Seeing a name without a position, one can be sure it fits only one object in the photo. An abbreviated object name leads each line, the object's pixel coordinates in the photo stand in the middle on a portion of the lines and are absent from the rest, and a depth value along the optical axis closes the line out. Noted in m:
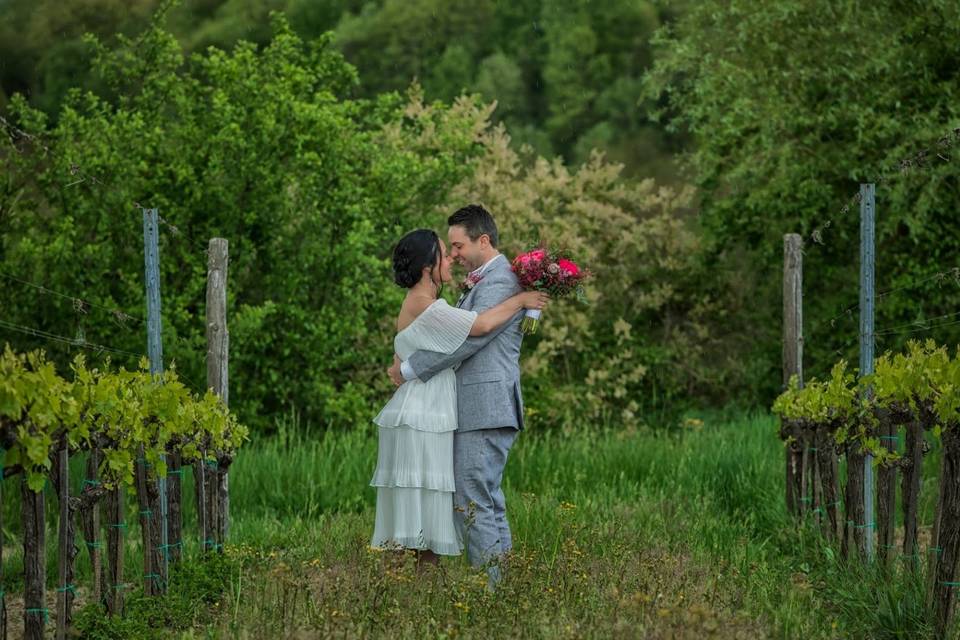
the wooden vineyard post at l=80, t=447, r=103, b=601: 10.80
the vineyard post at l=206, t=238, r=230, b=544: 17.19
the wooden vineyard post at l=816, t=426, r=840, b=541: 14.93
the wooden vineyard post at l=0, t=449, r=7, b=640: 9.49
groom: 12.39
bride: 12.26
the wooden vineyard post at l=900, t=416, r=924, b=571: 12.17
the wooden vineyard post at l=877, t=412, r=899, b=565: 12.85
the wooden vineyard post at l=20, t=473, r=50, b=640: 9.56
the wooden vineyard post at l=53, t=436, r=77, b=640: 10.07
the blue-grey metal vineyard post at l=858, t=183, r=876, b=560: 15.41
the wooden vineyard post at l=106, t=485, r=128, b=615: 11.37
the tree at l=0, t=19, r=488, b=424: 23.93
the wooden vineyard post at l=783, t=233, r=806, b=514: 20.12
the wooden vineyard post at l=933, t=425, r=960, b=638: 10.85
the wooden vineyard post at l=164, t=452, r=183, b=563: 13.08
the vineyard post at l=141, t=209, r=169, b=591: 14.11
